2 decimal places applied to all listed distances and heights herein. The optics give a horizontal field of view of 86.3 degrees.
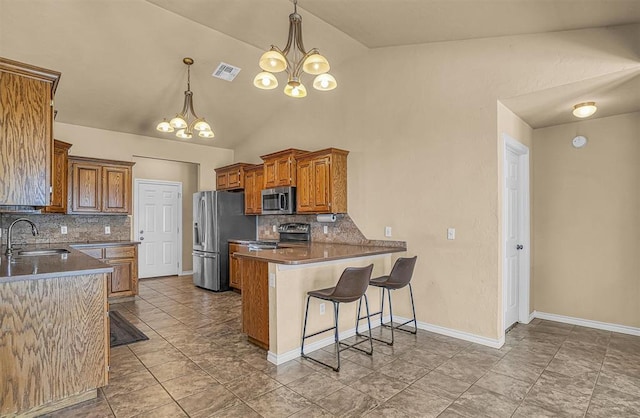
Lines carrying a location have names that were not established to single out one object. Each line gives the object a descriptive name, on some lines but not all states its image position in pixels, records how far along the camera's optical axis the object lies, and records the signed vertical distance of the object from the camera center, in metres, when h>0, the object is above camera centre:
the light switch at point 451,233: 3.74 -0.24
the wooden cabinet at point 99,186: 5.20 +0.44
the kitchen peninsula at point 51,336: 2.13 -0.81
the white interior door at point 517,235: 4.01 -0.29
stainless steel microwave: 5.23 +0.19
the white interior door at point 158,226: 7.12 -0.28
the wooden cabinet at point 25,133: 2.27 +0.55
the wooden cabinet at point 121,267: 5.11 -0.83
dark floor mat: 3.56 -1.33
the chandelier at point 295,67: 2.67 +1.17
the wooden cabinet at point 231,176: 6.38 +0.71
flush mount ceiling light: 3.47 +1.04
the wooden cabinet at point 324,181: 4.66 +0.44
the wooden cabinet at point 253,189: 5.99 +0.42
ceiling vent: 4.82 +2.05
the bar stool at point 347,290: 2.90 -0.68
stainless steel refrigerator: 5.97 -0.35
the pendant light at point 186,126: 3.99 +1.05
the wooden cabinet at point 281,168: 5.23 +0.71
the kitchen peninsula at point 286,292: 3.08 -0.76
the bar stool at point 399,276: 3.49 -0.67
